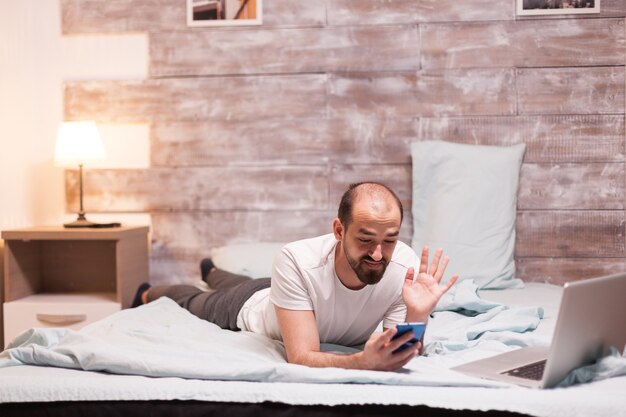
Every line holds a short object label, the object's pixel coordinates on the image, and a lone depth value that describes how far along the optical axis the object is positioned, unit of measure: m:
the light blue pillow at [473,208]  3.01
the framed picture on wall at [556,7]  3.20
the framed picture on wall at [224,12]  3.34
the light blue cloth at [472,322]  1.94
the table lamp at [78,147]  3.14
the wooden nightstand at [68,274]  3.00
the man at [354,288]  1.66
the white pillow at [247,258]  2.92
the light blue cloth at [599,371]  1.51
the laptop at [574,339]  1.38
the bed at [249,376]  1.44
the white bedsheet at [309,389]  1.40
